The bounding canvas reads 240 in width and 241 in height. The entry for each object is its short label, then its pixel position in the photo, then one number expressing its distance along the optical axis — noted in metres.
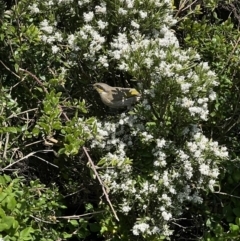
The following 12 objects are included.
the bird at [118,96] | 3.41
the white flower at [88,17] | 3.42
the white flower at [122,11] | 3.37
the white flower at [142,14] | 3.41
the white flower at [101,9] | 3.41
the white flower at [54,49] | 3.53
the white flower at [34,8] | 3.60
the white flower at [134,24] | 3.42
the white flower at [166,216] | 3.26
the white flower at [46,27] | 3.52
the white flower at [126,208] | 3.31
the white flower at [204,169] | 3.17
